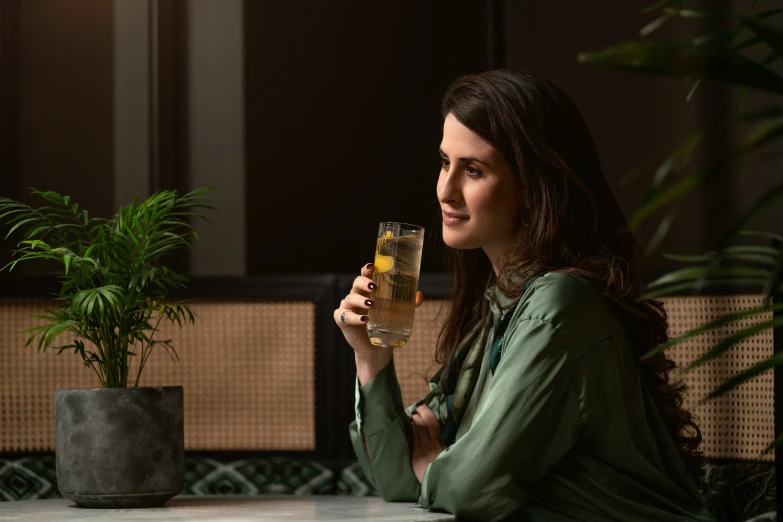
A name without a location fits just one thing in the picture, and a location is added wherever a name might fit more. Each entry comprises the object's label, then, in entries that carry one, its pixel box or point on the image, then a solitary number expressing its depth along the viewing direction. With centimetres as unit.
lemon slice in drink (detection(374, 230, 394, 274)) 219
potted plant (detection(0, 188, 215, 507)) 221
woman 212
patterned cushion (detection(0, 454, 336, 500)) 266
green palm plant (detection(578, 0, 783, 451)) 140
